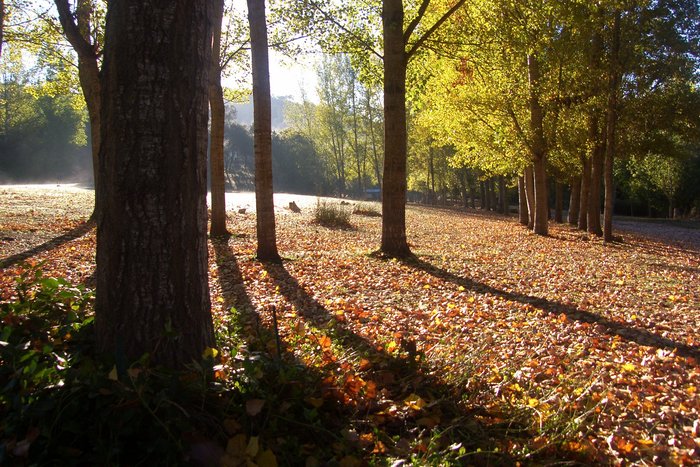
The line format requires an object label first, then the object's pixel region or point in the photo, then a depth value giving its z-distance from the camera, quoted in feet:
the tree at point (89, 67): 21.80
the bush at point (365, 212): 72.33
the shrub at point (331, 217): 54.19
